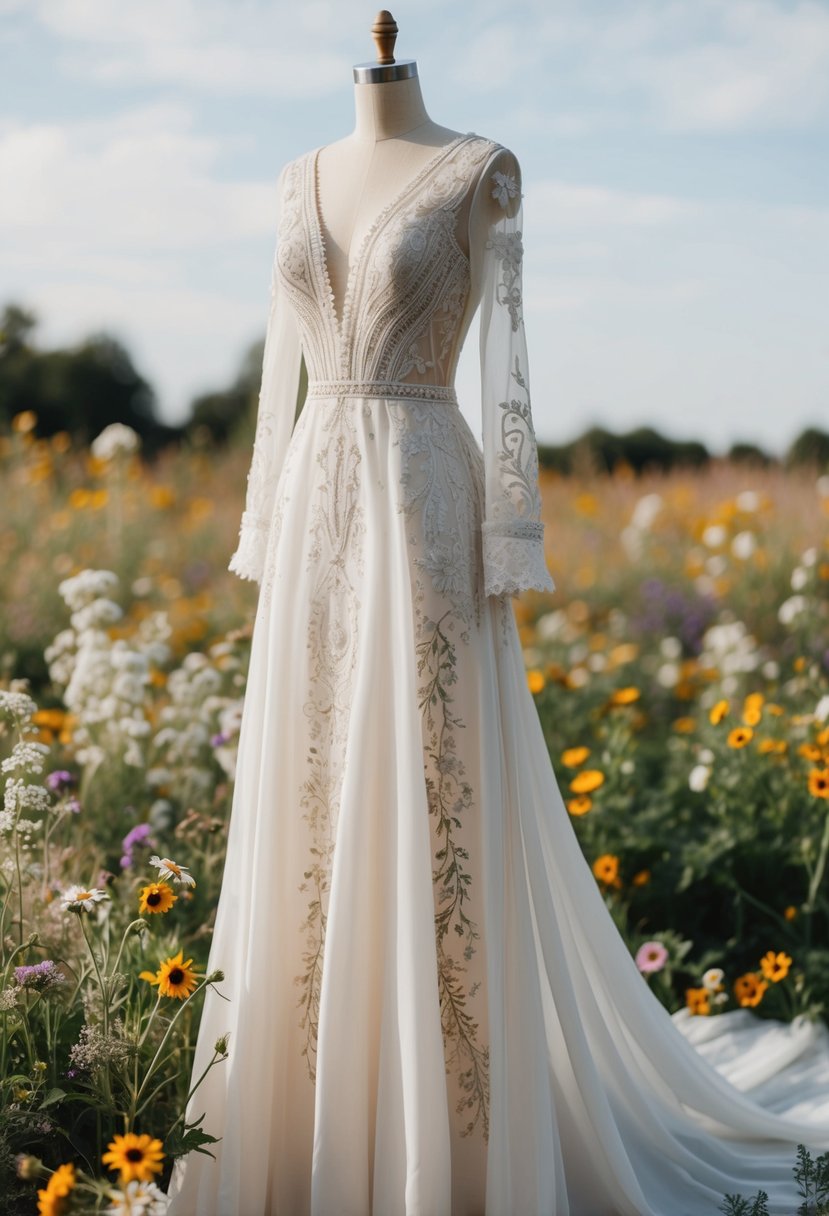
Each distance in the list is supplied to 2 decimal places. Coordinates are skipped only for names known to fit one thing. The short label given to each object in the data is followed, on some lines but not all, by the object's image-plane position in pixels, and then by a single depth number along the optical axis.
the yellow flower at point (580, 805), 3.42
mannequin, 2.37
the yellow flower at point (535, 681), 3.97
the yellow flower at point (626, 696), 3.89
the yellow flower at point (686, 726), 4.66
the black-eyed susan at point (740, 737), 3.47
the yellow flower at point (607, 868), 3.42
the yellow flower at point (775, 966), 3.21
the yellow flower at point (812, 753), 3.29
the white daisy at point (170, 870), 2.23
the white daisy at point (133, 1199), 1.80
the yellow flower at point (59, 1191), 1.78
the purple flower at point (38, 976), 2.23
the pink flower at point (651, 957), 3.28
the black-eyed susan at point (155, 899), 2.20
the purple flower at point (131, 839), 2.98
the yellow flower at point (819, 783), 3.25
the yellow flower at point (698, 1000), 3.31
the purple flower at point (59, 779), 2.92
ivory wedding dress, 2.23
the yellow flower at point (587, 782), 3.45
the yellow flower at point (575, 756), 3.70
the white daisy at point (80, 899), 2.20
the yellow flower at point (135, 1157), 1.83
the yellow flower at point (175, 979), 2.16
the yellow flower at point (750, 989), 3.29
